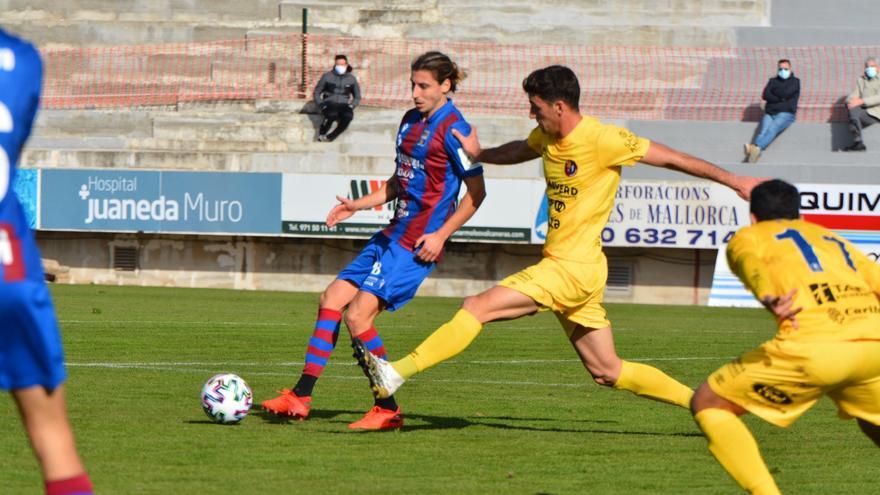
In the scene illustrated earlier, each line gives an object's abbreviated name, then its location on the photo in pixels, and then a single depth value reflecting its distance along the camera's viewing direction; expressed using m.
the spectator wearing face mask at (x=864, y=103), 54.06
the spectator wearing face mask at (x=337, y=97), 55.66
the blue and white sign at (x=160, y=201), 51.81
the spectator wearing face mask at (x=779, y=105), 54.53
